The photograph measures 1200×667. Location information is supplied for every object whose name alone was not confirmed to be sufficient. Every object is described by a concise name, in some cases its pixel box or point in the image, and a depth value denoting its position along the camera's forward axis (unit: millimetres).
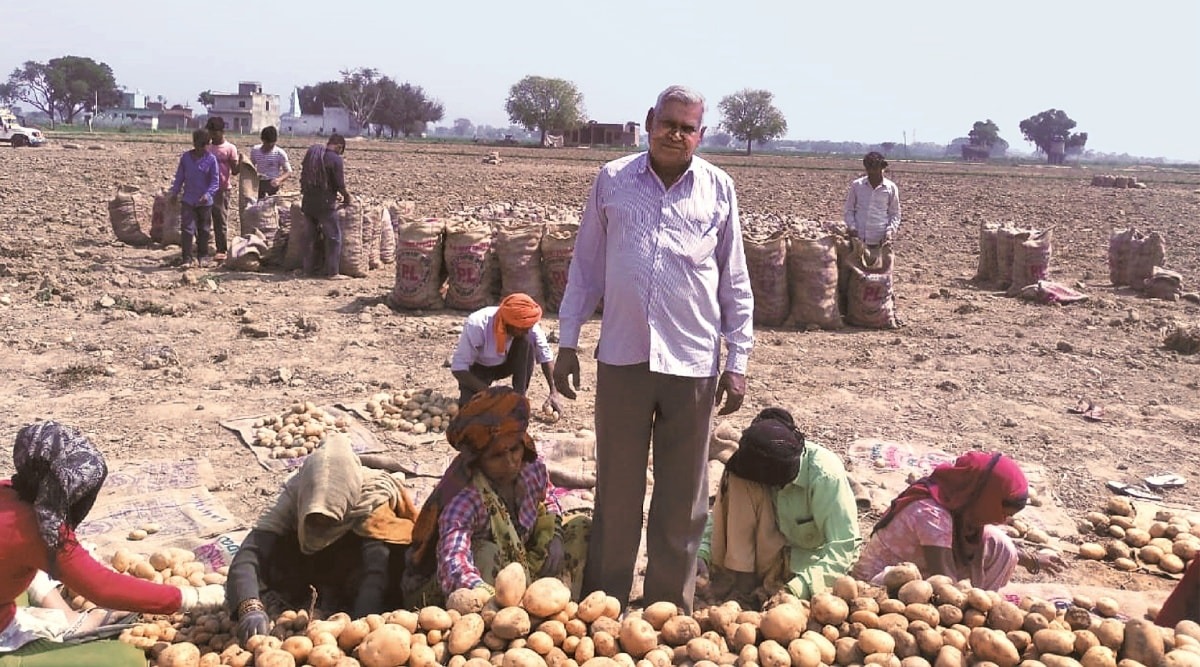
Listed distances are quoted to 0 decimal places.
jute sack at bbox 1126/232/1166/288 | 10062
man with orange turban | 4465
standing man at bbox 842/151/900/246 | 7656
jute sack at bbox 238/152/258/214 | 10492
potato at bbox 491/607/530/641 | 2398
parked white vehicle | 28672
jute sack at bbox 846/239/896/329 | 7684
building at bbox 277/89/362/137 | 74812
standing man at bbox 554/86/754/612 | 2818
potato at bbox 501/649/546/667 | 2295
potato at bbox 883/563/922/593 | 2672
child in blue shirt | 9266
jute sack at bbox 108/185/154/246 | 10781
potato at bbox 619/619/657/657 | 2441
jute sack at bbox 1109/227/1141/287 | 10281
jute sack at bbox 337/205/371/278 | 9039
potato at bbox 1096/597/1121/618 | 2896
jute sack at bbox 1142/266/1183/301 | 9703
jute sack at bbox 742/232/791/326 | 7520
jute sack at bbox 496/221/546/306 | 7672
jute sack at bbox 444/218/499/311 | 7672
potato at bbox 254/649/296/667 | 2309
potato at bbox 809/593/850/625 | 2531
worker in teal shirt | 3102
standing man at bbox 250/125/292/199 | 9859
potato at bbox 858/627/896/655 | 2389
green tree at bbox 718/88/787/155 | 75875
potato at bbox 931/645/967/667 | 2381
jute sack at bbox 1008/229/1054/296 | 9445
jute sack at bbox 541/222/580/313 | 7680
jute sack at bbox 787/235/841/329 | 7508
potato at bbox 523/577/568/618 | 2459
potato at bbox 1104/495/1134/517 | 4250
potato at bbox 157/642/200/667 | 2467
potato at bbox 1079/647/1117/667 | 2340
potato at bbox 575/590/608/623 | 2521
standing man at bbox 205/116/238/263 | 9539
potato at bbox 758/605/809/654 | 2459
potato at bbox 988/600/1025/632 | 2479
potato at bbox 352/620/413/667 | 2348
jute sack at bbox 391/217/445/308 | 7684
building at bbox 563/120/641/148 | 65125
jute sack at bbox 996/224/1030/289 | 9844
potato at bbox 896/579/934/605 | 2574
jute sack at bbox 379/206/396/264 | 9945
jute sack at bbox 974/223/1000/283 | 10227
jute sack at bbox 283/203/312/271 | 9109
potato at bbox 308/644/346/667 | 2354
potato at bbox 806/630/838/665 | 2443
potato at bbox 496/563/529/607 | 2492
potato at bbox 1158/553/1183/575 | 3762
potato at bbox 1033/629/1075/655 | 2371
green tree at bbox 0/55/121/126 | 71250
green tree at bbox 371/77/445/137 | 72688
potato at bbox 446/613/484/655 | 2403
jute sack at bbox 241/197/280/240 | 9594
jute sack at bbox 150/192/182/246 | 10797
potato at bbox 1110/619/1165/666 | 2336
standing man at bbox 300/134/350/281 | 8430
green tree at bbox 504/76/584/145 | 71250
